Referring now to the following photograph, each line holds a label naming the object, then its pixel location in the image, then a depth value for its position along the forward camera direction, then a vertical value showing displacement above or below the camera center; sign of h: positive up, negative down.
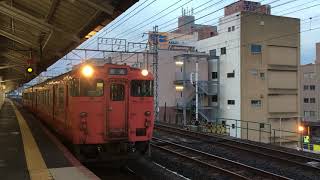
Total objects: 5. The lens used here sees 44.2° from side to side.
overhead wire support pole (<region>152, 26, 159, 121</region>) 34.18 +3.36
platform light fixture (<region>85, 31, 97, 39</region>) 13.49 +2.12
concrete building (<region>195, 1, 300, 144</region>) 42.38 +2.68
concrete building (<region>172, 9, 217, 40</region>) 73.44 +12.74
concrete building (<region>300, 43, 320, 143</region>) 75.06 +0.59
